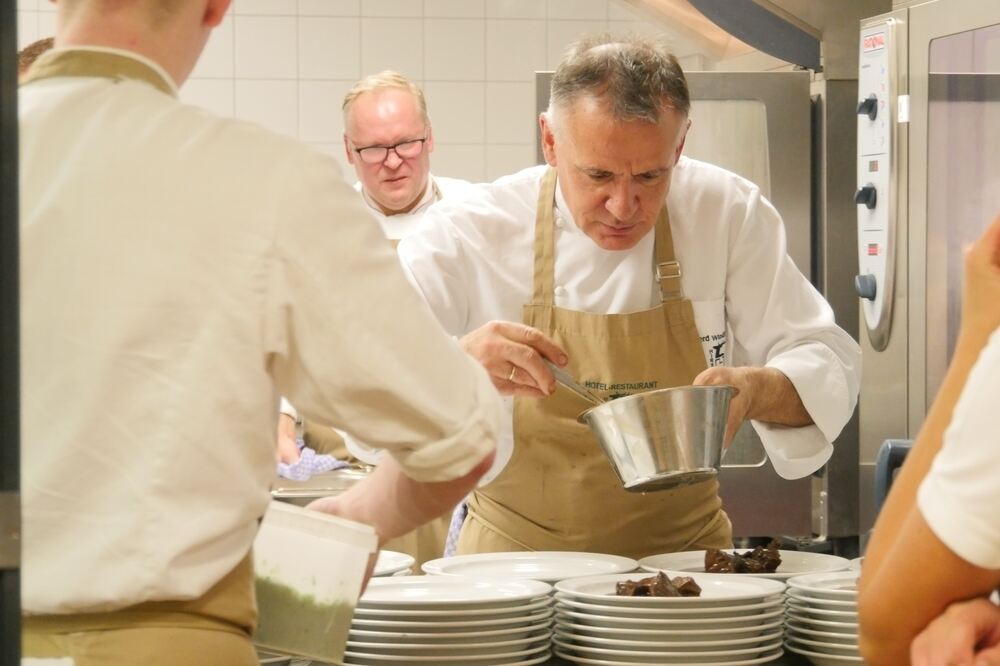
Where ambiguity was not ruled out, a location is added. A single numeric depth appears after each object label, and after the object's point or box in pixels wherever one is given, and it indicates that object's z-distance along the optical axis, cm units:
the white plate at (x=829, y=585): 188
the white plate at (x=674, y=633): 184
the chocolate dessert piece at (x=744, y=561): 206
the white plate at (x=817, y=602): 187
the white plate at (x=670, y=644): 184
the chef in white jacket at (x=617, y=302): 224
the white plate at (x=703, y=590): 184
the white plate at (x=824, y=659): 185
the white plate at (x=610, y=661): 185
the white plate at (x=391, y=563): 207
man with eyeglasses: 338
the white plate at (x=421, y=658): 184
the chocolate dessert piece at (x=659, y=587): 188
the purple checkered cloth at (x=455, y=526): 264
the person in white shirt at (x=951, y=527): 145
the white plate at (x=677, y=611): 184
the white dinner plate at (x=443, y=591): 185
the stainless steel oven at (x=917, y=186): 282
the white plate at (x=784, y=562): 209
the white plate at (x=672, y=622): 184
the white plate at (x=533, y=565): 208
